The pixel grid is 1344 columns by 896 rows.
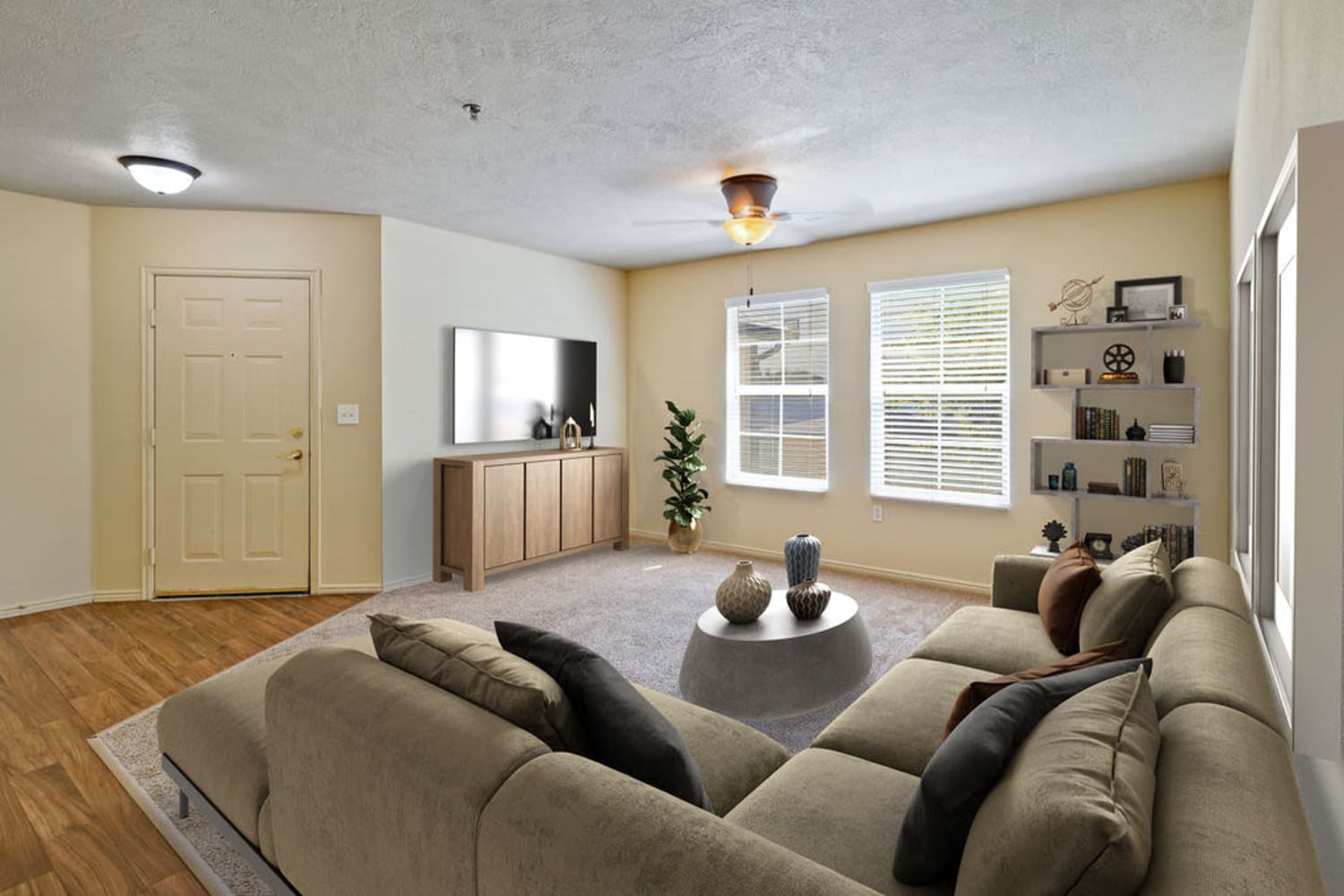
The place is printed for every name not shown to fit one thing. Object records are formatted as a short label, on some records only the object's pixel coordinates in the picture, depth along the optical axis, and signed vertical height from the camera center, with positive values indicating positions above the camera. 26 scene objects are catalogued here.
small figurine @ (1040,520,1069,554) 4.04 -0.53
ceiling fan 3.79 +1.26
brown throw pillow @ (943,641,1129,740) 1.38 -0.48
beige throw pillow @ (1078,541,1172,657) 2.07 -0.50
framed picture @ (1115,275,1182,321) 3.93 +0.79
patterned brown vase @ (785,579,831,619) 2.89 -0.65
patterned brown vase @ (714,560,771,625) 2.84 -0.63
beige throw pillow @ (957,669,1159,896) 0.84 -0.47
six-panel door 4.51 +0.05
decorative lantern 5.72 +0.03
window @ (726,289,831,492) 5.41 +0.39
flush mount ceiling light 3.52 +1.34
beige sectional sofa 0.92 -0.56
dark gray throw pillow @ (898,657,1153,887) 1.09 -0.52
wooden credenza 4.73 -0.48
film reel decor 4.00 +0.45
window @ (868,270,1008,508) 4.61 +0.34
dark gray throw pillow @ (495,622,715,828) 1.27 -0.52
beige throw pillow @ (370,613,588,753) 1.31 -0.46
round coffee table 2.68 -0.86
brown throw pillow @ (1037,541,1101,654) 2.33 -0.53
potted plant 5.80 -0.41
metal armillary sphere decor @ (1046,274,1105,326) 4.16 +0.80
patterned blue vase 3.28 -0.54
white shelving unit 3.78 +0.19
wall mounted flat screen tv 5.16 +0.43
